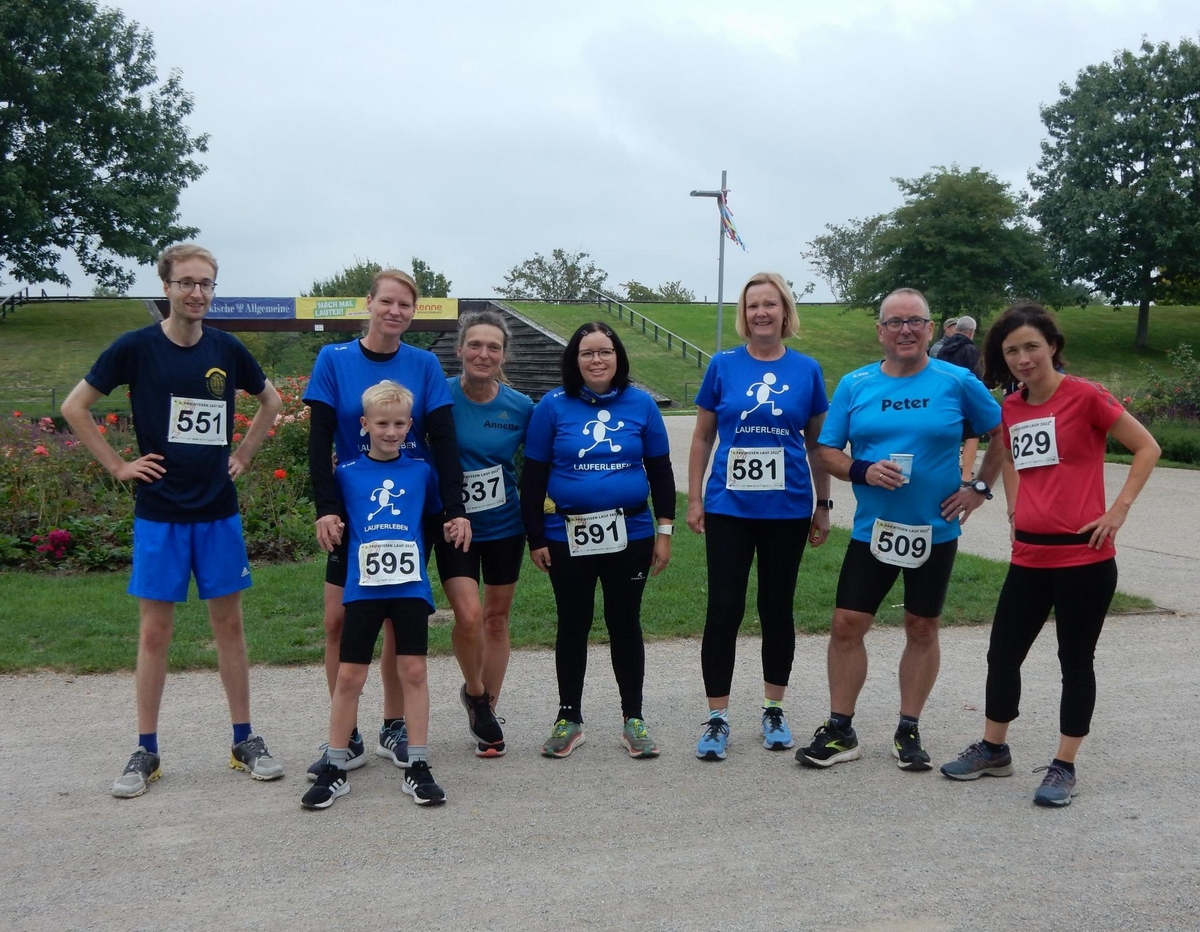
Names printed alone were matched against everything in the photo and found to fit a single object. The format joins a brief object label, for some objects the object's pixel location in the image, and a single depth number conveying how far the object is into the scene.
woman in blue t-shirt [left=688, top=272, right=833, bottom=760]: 4.89
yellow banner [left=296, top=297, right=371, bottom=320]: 36.56
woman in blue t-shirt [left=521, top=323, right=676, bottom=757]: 4.88
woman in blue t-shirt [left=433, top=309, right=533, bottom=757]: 4.84
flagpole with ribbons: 27.42
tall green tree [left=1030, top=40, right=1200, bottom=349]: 47.16
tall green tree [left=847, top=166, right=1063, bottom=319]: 46.88
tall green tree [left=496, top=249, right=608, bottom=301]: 70.25
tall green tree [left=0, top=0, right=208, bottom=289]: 43.06
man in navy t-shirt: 4.50
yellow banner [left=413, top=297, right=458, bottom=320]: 36.47
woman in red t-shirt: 4.35
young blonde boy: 4.43
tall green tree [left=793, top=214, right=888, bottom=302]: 81.88
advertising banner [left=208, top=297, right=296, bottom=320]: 36.44
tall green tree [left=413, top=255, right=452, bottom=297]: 53.91
